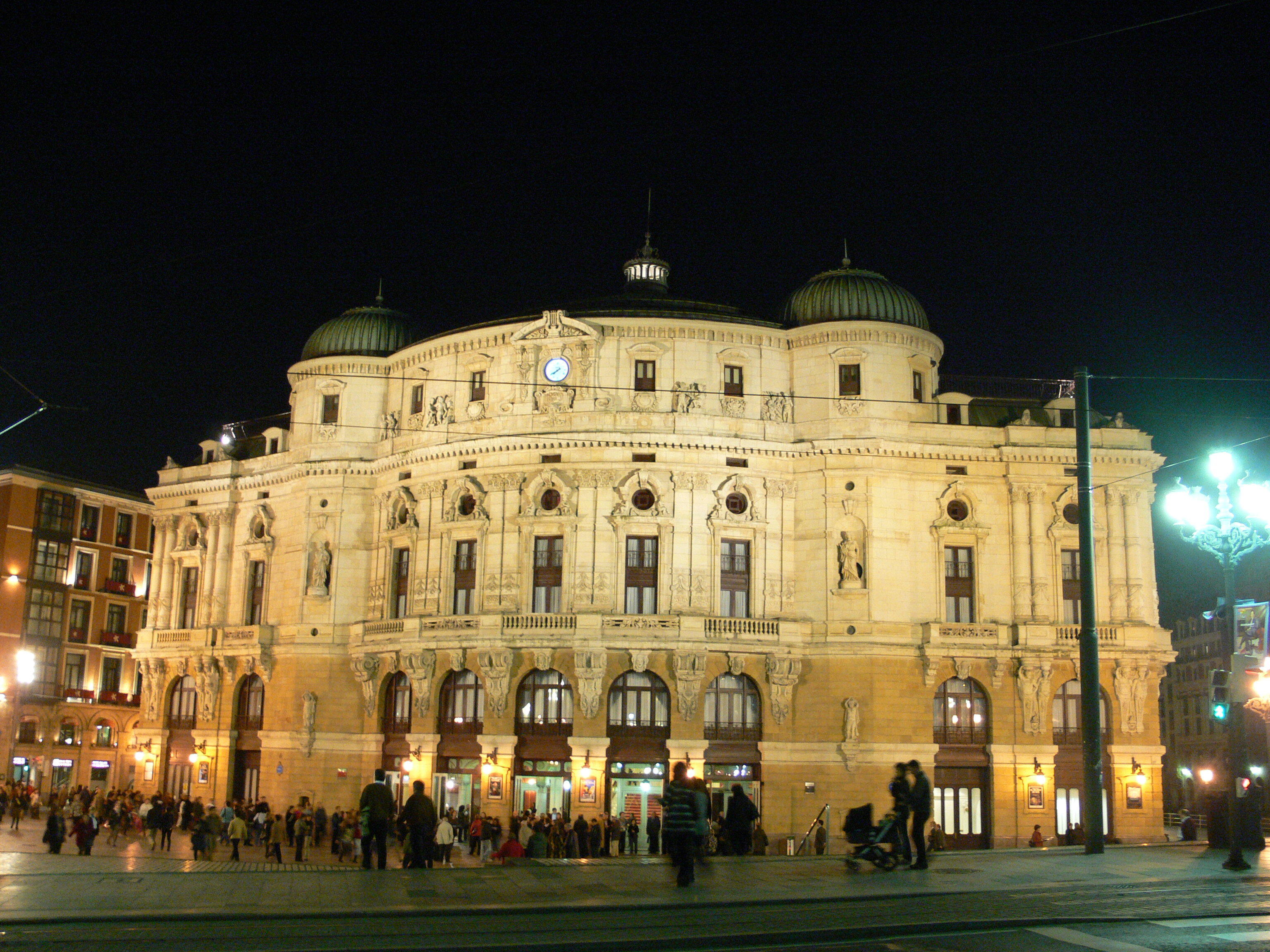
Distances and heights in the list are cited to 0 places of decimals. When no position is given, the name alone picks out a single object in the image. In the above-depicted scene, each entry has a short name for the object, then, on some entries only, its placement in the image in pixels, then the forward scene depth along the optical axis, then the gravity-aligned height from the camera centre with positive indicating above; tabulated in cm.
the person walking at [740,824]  2558 -158
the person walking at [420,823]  2461 -166
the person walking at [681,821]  2077 -127
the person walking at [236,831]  4397 -334
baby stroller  2309 -165
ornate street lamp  2725 +500
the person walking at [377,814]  2392 -146
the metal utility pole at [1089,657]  3014 +211
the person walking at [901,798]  2294 -93
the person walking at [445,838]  3569 -277
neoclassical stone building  4978 +592
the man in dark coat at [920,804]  2298 -102
